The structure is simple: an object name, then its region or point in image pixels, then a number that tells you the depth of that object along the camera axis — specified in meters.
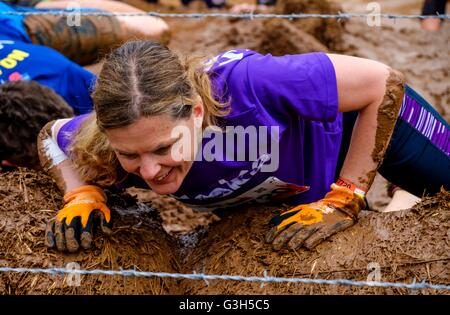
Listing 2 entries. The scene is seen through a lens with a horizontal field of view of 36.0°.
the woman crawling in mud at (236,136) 2.00
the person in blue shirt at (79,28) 3.74
